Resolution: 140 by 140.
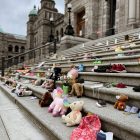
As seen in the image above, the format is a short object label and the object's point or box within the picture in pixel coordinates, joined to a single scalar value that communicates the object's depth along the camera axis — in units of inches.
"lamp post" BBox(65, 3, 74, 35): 419.5
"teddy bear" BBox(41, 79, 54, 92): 144.5
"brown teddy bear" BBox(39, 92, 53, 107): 117.9
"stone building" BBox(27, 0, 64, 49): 1025.1
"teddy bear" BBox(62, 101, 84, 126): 84.2
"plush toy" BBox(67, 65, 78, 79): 130.3
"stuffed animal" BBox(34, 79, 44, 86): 182.5
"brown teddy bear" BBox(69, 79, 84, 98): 110.6
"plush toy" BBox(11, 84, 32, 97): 162.5
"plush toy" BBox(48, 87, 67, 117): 98.9
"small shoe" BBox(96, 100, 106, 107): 88.1
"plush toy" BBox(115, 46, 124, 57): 165.8
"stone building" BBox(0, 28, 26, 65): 1658.0
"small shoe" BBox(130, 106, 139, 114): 75.9
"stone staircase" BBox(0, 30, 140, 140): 68.2
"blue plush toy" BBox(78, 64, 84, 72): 155.5
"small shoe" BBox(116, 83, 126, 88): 97.6
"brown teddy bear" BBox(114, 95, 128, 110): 80.3
